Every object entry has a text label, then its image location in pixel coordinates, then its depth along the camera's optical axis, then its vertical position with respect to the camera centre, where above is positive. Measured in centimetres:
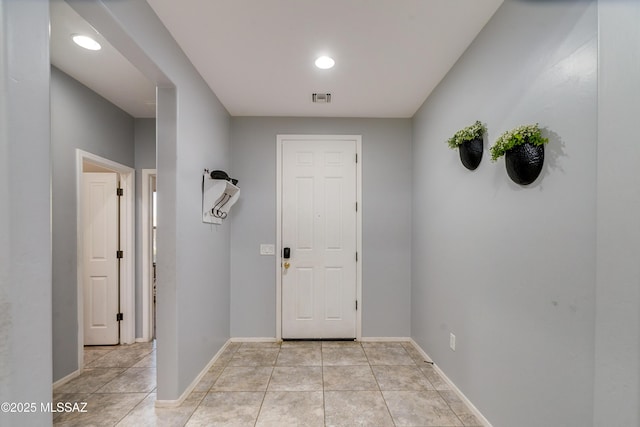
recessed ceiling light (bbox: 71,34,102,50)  199 +118
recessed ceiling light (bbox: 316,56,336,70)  226 +118
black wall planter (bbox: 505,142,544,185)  137 +24
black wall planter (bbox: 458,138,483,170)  192 +40
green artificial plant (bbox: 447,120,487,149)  190 +53
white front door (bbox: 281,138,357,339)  342 -30
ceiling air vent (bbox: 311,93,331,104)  287 +115
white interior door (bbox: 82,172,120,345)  327 -55
